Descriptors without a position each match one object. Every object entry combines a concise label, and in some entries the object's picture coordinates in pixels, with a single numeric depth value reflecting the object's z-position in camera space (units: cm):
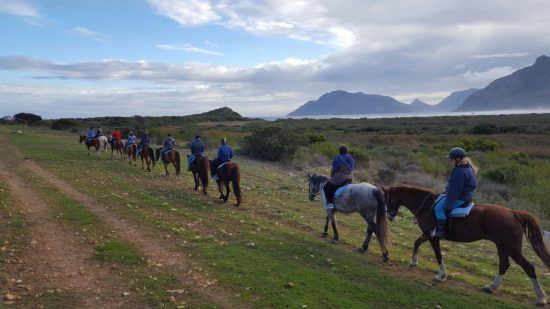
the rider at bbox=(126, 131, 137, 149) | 2844
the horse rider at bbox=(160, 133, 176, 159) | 2290
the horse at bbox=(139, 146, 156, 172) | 2555
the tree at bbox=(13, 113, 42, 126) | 9556
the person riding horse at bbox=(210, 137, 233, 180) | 1694
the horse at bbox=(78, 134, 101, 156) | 3281
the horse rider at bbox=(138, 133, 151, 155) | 2586
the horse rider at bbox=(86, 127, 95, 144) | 3347
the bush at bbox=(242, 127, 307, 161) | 3478
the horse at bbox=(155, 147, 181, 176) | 2245
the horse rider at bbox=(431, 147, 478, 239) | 922
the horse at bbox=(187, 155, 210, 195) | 1850
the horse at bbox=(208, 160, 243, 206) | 1639
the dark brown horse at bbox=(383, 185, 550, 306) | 870
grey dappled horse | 1079
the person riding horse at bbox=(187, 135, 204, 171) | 1895
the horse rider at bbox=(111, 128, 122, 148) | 3146
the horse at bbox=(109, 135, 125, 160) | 3109
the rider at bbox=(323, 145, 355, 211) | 1204
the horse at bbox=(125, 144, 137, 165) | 2812
